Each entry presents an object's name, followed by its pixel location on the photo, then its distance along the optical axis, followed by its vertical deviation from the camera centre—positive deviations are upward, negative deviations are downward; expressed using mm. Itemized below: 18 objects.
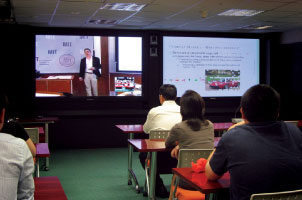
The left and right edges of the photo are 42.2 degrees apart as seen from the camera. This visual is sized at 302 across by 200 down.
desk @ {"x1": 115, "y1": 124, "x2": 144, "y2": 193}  4733 -724
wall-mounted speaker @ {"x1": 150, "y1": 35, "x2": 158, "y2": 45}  8141 +793
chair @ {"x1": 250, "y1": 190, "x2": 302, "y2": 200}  1707 -521
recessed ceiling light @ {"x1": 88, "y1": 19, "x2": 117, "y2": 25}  6923 +1007
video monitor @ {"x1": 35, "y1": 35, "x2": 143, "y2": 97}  7637 +266
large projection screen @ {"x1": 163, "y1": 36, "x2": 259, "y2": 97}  8336 +280
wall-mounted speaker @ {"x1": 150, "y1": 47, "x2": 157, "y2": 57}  8172 +546
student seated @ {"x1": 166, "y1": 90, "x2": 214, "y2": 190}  3141 -409
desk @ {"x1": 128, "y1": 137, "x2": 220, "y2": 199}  3389 -619
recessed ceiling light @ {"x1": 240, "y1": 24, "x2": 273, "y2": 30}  7767 +1006
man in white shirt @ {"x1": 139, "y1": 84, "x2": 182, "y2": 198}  4262 -456
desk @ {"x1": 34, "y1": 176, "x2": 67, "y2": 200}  2184 -666
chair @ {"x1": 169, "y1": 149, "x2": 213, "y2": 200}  2857 -614
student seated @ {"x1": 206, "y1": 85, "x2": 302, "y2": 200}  1762 -339
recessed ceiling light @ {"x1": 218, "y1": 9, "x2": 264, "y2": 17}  6137 +1040
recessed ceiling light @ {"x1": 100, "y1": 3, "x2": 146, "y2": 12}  5621 +1040
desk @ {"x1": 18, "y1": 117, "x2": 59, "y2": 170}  6082 -678
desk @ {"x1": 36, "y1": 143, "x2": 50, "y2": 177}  3088 -608
